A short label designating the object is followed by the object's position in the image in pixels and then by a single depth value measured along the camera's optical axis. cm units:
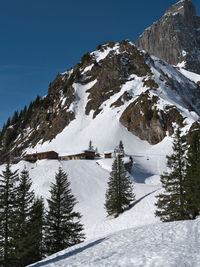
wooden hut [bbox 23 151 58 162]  6512
